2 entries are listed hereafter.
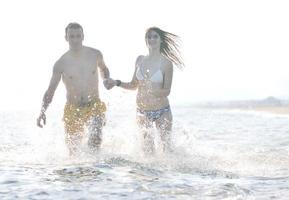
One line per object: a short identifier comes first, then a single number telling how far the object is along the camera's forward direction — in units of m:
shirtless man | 17.64
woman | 17.55
